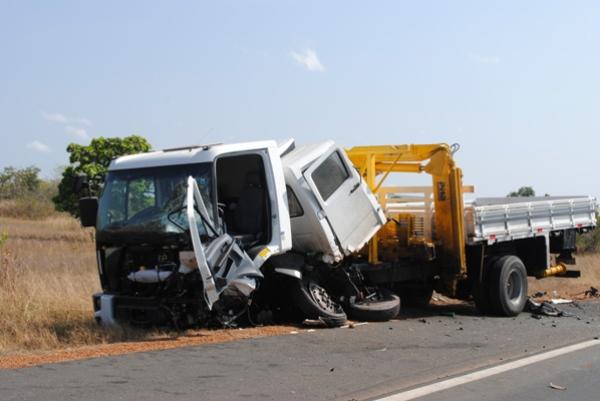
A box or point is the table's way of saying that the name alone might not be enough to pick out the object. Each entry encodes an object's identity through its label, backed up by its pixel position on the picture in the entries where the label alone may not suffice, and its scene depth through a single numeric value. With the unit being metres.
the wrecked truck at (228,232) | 10.05
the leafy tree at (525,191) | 41.12
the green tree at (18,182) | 41.59
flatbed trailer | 13.16
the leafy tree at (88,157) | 29.30
